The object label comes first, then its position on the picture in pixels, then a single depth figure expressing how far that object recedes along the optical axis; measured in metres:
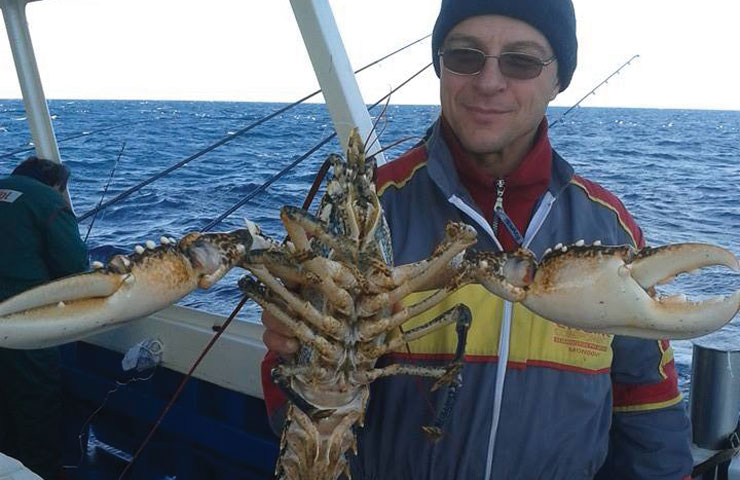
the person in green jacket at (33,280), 3.98
